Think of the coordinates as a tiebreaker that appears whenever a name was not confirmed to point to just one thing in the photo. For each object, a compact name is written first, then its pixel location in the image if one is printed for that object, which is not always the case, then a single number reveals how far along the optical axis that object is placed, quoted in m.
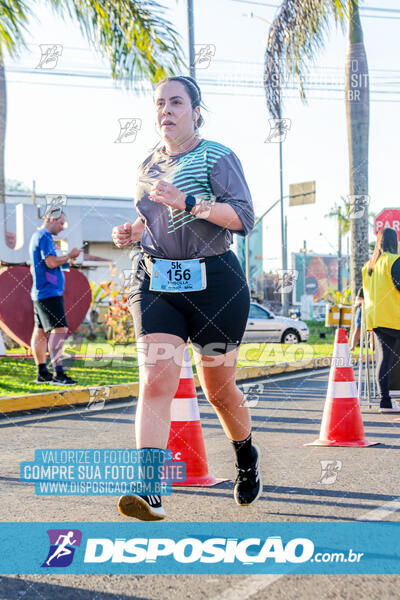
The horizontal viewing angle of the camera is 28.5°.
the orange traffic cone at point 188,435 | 4.34
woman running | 3.21
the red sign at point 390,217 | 14.32
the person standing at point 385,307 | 7.14
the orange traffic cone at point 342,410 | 5.51
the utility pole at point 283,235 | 26.82
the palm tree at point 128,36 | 11.31
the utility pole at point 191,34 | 14.81
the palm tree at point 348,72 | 15.96
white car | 22.81
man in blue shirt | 8.33
